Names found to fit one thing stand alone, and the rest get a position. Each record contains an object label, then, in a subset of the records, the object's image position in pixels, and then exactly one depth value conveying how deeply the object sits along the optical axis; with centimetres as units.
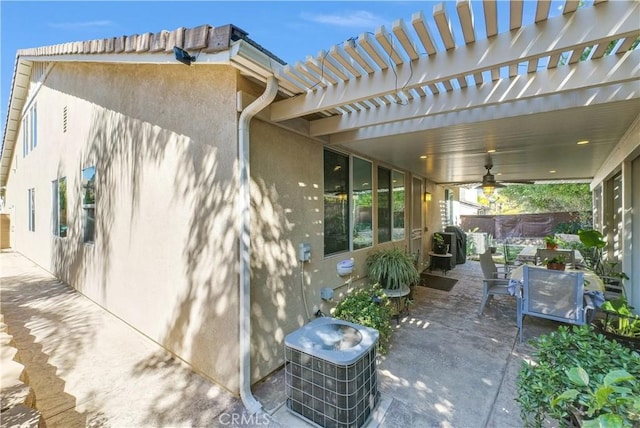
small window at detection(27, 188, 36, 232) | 888
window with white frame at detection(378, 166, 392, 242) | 545
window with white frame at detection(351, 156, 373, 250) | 460
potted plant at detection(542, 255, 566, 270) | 434
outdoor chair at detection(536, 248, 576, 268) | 565
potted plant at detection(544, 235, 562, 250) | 607
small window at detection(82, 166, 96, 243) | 520
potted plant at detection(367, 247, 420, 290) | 462
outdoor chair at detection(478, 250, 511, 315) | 479
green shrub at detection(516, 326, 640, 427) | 162
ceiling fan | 552
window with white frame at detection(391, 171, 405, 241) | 609
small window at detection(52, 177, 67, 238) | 646
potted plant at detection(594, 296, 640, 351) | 290
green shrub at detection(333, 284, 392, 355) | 340
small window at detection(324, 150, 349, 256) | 396
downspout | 257
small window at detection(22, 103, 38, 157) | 855
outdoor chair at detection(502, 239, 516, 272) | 611
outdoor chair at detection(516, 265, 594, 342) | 357
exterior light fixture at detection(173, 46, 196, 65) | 248
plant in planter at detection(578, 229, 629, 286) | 449
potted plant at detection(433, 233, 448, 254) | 830
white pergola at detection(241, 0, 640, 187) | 163
